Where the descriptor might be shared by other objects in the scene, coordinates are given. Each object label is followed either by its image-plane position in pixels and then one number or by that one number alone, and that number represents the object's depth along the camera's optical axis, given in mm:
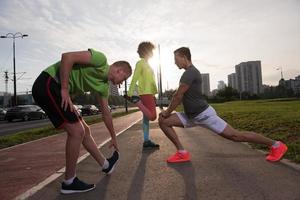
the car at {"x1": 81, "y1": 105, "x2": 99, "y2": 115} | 27349
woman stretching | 4212
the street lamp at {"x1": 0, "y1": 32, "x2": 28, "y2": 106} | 21845
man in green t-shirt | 2280
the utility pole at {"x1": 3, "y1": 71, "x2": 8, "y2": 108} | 38906
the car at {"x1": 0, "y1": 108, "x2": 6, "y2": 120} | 21293
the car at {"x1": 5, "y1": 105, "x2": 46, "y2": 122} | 18119
